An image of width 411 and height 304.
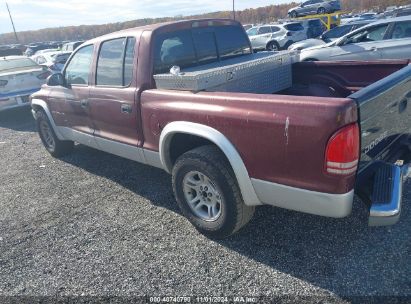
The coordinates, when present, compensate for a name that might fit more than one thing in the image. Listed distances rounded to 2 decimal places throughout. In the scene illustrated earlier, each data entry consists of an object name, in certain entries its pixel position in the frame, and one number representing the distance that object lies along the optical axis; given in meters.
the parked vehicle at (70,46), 20.11
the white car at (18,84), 8.38
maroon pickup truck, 2.30
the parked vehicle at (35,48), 24.23
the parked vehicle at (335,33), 13.27
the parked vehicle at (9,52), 14.05
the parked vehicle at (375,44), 7.12
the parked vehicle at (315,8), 22.97
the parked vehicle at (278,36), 18.45
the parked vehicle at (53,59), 13.93
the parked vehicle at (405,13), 15.57
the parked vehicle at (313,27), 19.61
